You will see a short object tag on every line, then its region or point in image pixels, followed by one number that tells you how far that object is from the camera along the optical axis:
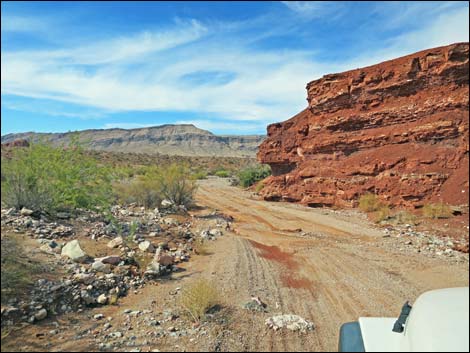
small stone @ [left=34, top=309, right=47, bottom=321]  4.12
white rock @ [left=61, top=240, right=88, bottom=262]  6.12
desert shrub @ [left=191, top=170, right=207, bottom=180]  36.54
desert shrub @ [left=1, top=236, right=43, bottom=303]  3.99
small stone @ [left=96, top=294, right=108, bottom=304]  4.94
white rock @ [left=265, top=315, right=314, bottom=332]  4.23
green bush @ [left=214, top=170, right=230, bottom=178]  42.34
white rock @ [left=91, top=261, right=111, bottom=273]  5.87
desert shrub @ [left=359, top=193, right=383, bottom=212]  14.16
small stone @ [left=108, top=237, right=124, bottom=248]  7.38
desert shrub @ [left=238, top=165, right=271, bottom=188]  30.30
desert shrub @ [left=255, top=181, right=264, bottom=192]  25.55
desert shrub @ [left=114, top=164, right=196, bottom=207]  14.66
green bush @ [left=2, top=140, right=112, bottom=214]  6.66
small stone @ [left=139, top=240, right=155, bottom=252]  7.49
